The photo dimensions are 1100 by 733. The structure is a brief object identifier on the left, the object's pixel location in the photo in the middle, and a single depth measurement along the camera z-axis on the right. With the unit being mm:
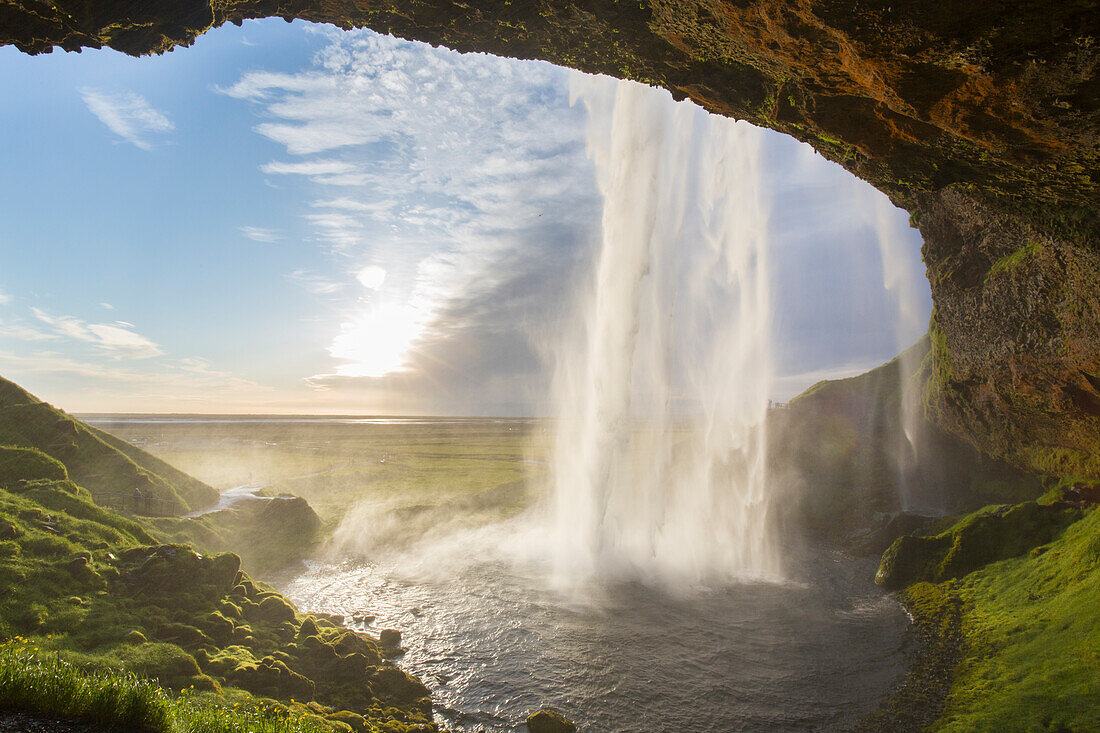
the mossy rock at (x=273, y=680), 12828
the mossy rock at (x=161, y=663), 11656
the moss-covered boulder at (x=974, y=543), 19984
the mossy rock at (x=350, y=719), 12172
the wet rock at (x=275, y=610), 16547
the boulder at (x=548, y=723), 13039
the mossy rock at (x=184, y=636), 13508
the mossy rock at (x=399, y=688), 14305
